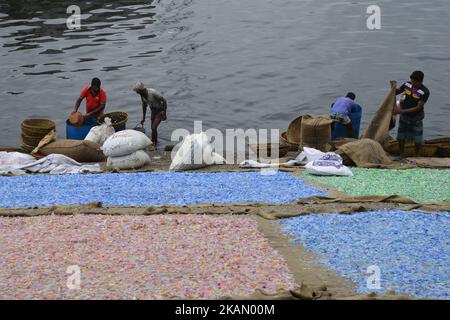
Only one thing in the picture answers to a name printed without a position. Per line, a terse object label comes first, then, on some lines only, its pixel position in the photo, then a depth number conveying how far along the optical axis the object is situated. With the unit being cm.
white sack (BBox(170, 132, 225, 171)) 1438
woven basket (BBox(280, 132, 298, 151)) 1655
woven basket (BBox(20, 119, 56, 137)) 1638
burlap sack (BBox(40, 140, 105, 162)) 1566
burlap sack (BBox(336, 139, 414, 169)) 1446
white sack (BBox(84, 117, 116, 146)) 1625
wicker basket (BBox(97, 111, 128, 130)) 1691
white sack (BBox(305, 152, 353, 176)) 1329
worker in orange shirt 1686
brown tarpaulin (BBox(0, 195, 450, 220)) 1019
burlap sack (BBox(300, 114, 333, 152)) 1580
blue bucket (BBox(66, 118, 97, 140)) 1692
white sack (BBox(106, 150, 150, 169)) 1478
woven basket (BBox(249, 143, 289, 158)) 1617
